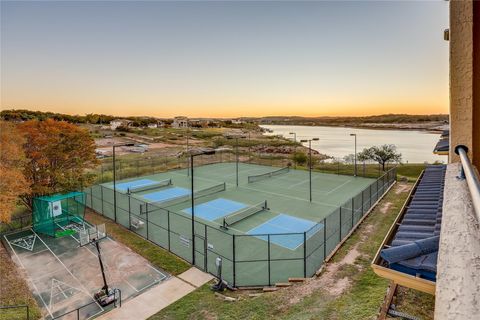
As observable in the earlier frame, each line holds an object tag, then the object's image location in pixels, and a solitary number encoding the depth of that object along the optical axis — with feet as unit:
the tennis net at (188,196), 83.71
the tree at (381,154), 143.23
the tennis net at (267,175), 118.11
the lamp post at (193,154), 44.78
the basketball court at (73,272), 41.11
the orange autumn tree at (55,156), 75.31
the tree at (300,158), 160.86
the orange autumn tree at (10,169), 56.39
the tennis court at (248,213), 50.49
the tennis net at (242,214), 68.07
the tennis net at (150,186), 100.89
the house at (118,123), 310.53
